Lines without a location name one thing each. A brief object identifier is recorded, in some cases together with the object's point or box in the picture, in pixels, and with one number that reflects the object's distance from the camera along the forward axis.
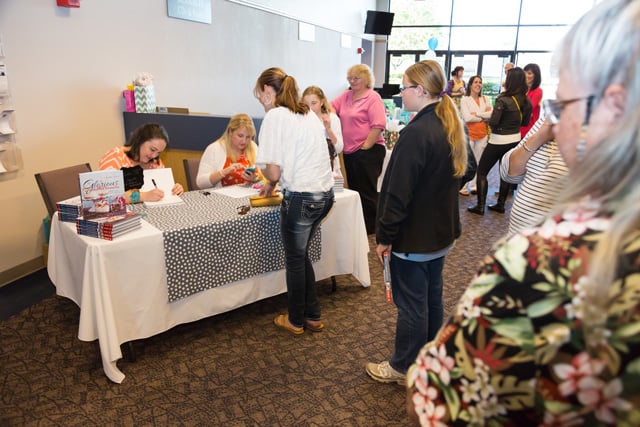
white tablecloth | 1.99
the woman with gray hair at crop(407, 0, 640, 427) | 0.54
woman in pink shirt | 3.85
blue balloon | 9.91
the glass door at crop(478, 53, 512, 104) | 10.50
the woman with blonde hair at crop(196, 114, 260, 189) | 3.01
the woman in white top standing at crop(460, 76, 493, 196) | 5.34
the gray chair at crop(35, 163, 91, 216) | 2.63
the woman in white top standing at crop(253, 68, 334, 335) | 2.14
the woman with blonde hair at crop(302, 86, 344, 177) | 3.69
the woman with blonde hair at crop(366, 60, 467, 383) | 1.74
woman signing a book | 2.63
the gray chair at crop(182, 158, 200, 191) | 3.25
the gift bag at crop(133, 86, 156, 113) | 3.89
